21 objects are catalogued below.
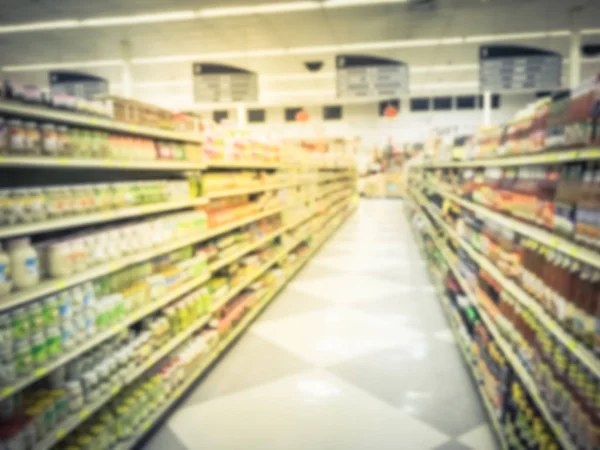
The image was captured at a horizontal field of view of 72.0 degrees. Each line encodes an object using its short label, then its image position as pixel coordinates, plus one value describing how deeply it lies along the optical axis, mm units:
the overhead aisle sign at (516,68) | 7375
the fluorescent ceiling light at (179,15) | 5789
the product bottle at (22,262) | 1880
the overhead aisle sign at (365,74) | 7844
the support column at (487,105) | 9664
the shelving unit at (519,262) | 1629
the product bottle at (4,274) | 1754
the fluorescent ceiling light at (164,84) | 11162
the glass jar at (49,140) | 1995
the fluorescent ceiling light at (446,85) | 12281
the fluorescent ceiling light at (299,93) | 12984
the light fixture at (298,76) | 10594
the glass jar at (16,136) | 1820
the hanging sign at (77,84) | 8758
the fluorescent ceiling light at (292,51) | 7668
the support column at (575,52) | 6581
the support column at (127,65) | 7438
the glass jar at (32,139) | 1896
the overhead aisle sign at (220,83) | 8047
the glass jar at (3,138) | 1762
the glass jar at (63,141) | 2072
